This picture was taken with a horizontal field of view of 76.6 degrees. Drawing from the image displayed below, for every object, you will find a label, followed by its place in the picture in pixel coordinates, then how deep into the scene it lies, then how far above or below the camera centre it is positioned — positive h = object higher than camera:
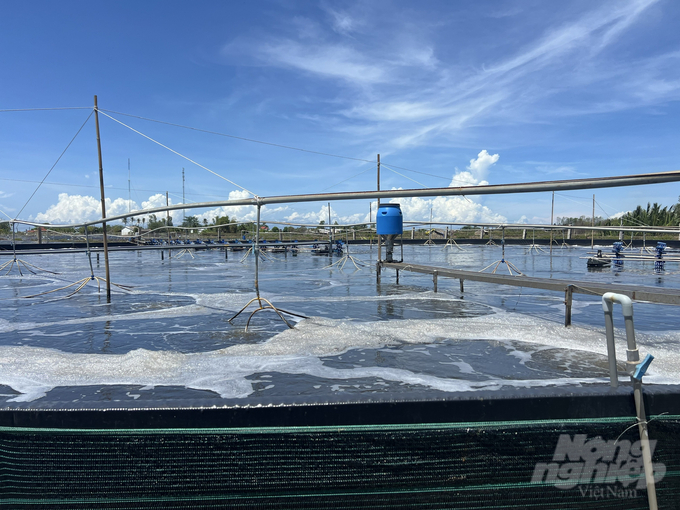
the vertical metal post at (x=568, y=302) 8.13 -1.20
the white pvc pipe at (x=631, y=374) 1.85 -0.64
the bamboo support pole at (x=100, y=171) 10.30 +1.74
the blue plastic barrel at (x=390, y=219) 13.29 +0.64
